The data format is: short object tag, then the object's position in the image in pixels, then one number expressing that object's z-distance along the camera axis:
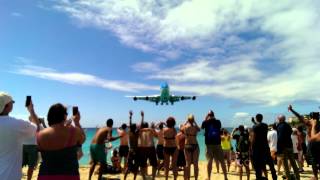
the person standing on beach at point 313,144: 5.75
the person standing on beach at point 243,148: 7.60
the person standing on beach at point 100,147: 6.63
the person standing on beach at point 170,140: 6.96
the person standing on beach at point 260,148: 6.54
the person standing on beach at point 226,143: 10.35
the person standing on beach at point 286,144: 7.10
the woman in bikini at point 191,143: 6.99
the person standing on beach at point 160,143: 8.34
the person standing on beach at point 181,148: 7.26
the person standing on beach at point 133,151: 7.17
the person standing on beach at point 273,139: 8.85
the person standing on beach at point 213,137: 7.01
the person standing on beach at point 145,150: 7.13
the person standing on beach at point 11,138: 2.75
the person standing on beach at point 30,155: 5.90
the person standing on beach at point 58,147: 2.75
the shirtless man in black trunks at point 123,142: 8.61
